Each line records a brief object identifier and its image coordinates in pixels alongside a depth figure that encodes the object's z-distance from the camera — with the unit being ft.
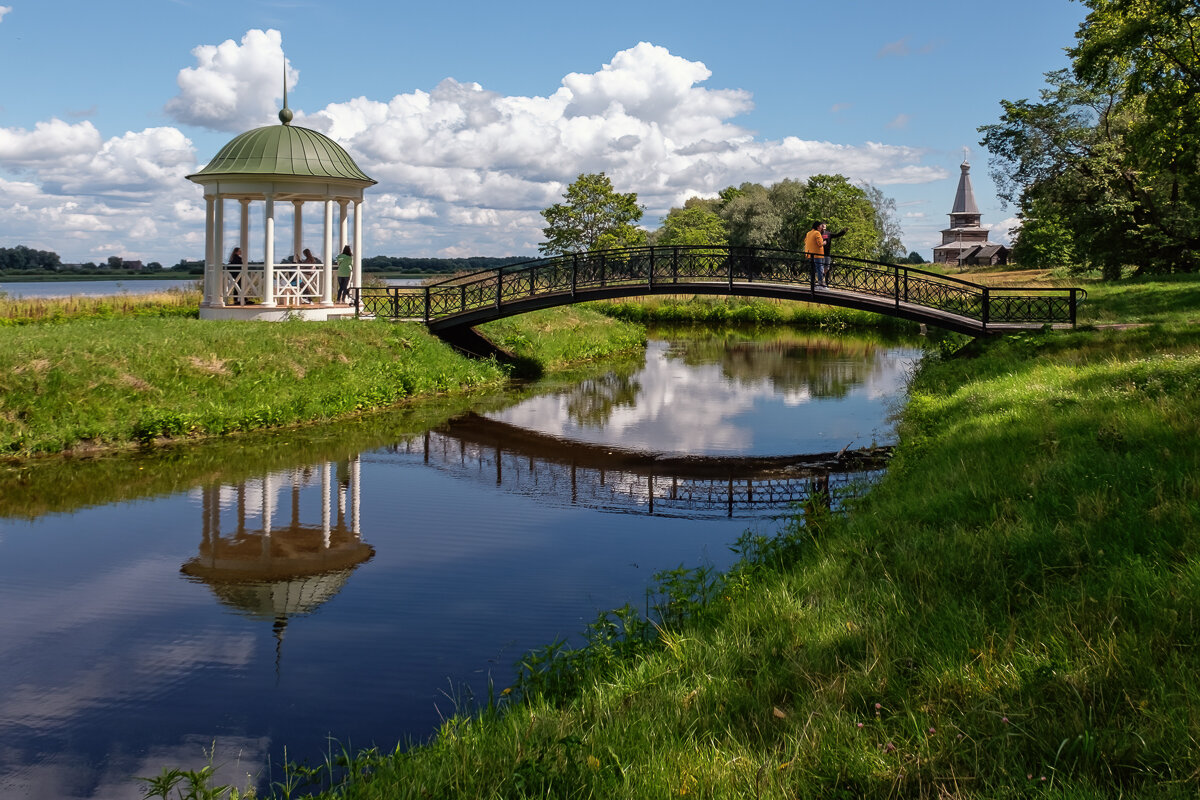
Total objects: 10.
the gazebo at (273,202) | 76.02
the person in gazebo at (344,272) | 82.58
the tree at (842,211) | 226.79
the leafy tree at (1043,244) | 224.12
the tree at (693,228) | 258.37
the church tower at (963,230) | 400.47
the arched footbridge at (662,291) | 73.61
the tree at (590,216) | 198.18
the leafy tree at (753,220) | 247.09
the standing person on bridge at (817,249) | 75.25
